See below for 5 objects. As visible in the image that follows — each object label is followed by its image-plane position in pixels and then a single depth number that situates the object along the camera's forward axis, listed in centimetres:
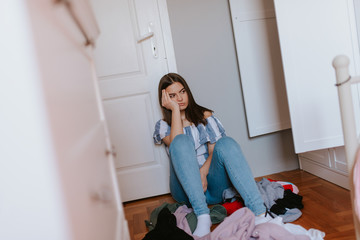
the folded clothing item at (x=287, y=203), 157
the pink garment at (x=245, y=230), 127
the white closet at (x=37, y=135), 31
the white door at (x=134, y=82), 217
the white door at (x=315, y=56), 179
